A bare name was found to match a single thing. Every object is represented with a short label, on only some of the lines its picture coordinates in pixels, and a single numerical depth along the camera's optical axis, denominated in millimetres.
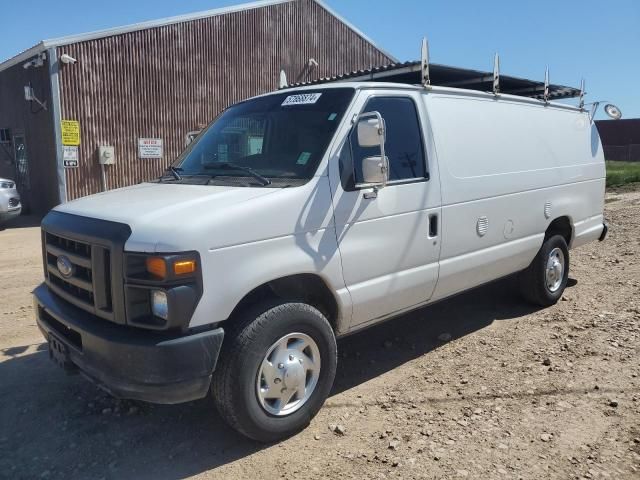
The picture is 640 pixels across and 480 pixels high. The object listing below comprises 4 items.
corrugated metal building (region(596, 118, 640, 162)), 40844
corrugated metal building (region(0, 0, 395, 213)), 13508
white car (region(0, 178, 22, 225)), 11711
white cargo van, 2924
